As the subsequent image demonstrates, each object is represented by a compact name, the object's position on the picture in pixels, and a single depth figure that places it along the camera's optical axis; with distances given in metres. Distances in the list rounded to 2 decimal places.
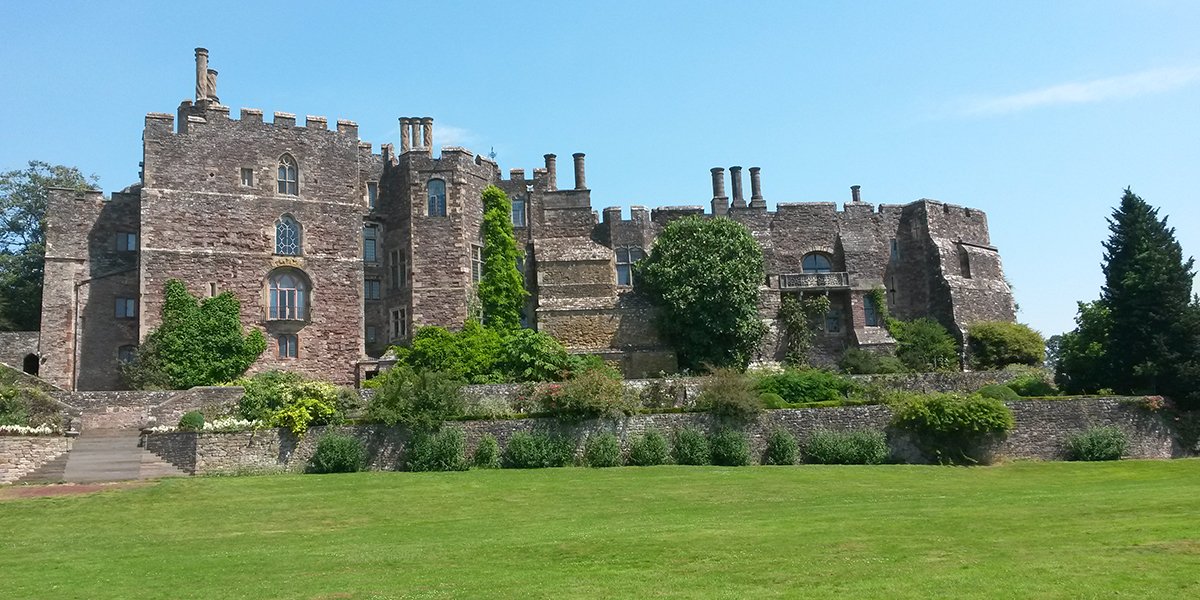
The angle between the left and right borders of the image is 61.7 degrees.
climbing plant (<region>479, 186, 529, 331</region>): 43.31
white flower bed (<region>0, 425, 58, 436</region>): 27.73
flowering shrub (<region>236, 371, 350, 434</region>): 29.81
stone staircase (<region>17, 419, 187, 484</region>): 26.48
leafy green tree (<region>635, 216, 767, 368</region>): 43.75
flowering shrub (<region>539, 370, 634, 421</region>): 31.11
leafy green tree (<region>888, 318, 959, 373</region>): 45.28
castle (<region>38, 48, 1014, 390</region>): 40.44
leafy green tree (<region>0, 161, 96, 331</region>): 49.62
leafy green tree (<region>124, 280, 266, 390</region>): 37.94
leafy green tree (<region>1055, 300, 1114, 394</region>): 37.84
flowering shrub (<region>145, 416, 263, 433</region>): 29.16
